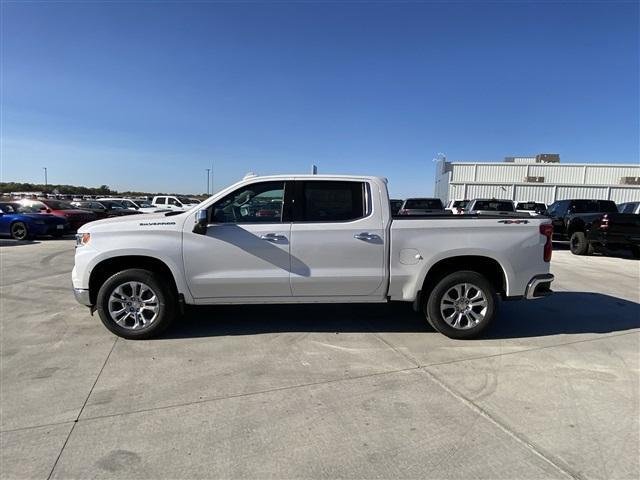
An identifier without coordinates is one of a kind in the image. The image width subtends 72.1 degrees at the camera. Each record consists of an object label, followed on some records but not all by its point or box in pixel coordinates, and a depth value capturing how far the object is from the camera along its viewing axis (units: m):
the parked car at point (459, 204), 23.74
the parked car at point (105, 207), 23.35
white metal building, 34.72
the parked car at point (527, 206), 21.55
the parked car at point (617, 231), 12.26
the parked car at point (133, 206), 25.80
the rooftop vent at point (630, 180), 34.28
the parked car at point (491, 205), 17.52
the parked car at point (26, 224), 16.52
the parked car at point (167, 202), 29.11
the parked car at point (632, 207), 16.44
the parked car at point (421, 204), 18.38
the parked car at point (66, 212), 18.33
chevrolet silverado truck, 4.99
